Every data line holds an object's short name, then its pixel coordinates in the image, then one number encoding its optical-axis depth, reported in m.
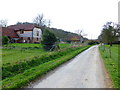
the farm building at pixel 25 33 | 38.25
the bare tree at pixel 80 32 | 74.17
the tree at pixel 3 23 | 53.27
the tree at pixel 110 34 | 38.77
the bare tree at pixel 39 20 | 53.22
